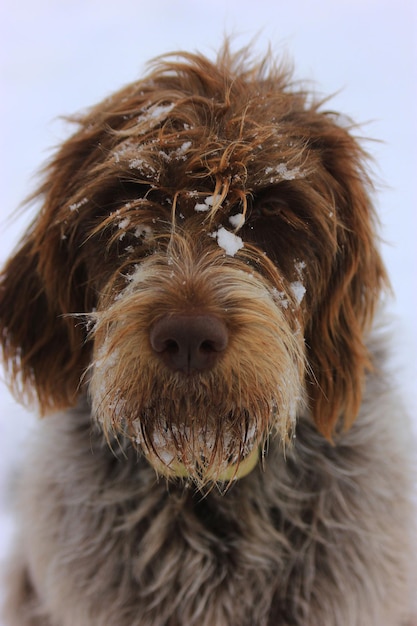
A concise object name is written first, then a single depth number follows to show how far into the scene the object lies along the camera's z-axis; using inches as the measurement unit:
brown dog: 77.0
